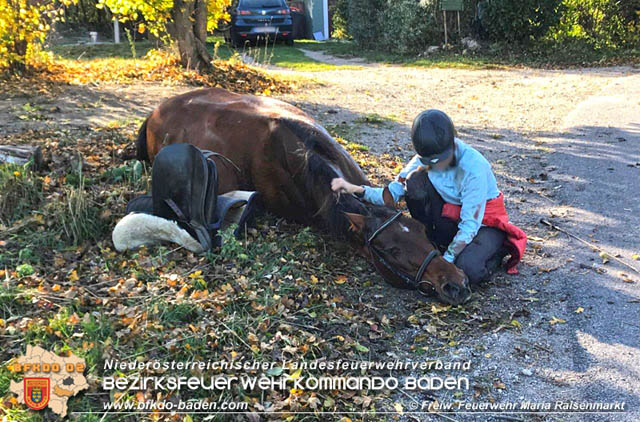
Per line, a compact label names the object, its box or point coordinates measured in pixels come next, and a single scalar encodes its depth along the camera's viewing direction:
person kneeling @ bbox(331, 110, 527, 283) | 3.56
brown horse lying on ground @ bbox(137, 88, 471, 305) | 3.53
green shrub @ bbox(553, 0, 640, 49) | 14.40
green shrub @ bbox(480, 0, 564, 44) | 14.00
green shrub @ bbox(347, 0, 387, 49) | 17.72
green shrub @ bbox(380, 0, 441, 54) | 15.49
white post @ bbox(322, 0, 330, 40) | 22.86
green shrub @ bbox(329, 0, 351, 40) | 21.58
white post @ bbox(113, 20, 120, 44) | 16.92
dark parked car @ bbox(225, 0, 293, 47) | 17.97
